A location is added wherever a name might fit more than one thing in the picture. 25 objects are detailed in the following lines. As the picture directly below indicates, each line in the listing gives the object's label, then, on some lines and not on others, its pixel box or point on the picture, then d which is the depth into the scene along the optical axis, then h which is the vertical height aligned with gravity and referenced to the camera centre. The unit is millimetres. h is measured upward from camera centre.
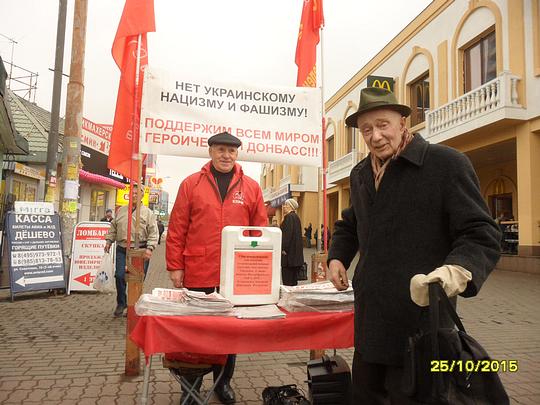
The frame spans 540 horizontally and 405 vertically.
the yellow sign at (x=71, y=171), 8102 +1032
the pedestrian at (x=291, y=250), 6680 -314
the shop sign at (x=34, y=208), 7656 +284
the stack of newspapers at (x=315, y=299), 2562 -426
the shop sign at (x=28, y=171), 13809 +1808
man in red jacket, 3219 +68
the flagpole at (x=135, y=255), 3521 -255
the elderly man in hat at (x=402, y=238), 1666 -17
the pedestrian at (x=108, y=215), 15846 +366
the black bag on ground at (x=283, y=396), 2584 -1059
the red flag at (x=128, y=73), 3658 +1347
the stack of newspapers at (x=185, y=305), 2338 -443
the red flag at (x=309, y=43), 4246 +1955
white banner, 3600 +998
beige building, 11680 +4786
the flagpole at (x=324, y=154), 3738 +748
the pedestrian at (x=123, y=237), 6145 -175
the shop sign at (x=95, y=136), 15641 +3531
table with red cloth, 2311 -604
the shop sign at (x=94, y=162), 16589 +2661
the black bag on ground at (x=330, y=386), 2441 -914
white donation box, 2627 -235
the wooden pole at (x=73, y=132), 7840 +1763
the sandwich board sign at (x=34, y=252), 7375 -540
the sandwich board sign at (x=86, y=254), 8203 -590
